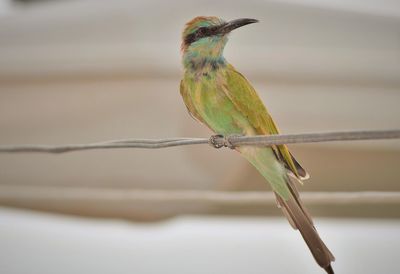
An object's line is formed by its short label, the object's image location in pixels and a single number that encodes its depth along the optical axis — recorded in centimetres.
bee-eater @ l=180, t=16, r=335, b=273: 301
